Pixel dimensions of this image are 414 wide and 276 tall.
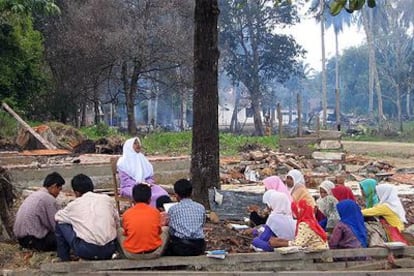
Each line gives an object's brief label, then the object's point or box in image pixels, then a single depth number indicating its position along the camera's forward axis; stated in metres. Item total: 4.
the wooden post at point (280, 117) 23.75
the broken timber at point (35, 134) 17.70
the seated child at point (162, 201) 8.01
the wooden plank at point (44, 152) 16.01
